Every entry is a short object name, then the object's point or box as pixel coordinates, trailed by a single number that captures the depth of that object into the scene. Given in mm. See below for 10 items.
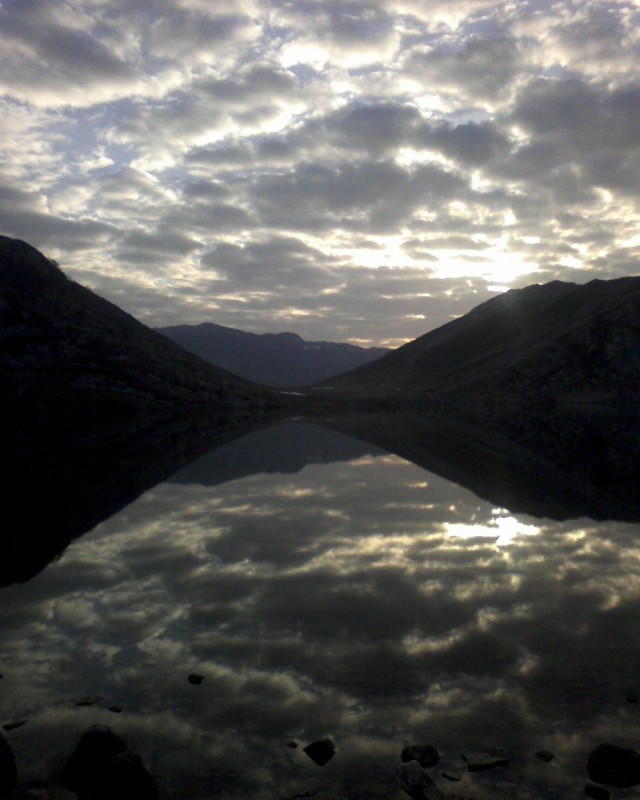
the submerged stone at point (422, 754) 10562
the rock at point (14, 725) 11597
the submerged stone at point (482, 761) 10391
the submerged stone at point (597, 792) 9633
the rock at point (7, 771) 9734
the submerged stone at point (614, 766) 10039
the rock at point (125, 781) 9500
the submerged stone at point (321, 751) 10695
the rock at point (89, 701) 12461
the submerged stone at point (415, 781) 9602
